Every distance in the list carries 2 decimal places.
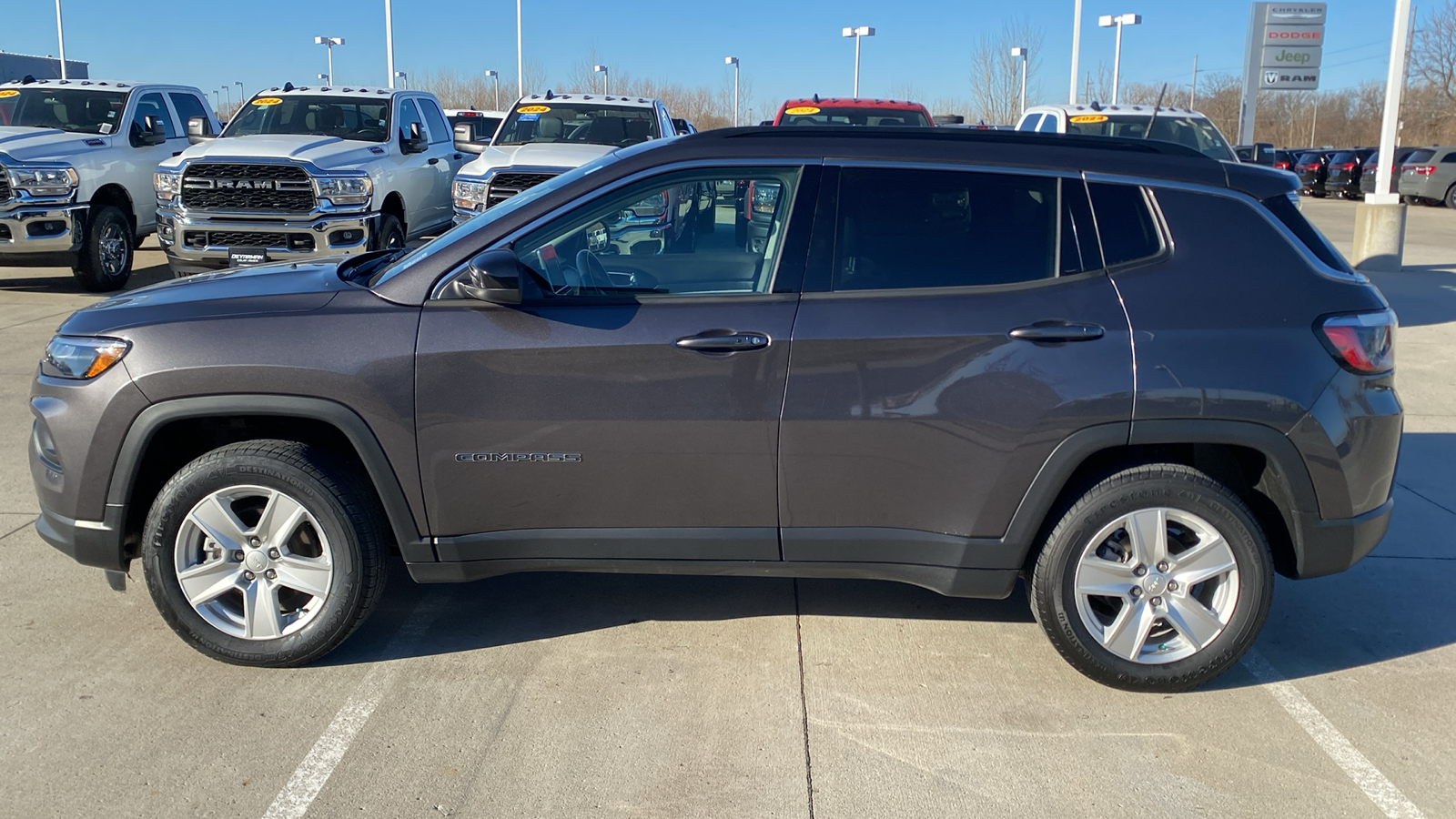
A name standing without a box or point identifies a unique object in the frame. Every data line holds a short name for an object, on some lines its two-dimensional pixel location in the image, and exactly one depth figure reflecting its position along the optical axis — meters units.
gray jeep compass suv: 3.60
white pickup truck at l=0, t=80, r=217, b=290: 11.14
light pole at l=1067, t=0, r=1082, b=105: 26.59
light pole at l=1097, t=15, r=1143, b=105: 31.98
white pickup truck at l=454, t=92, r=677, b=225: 11.12
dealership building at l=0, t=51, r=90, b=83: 61.31
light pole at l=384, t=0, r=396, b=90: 30.12
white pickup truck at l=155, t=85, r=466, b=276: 10.29
